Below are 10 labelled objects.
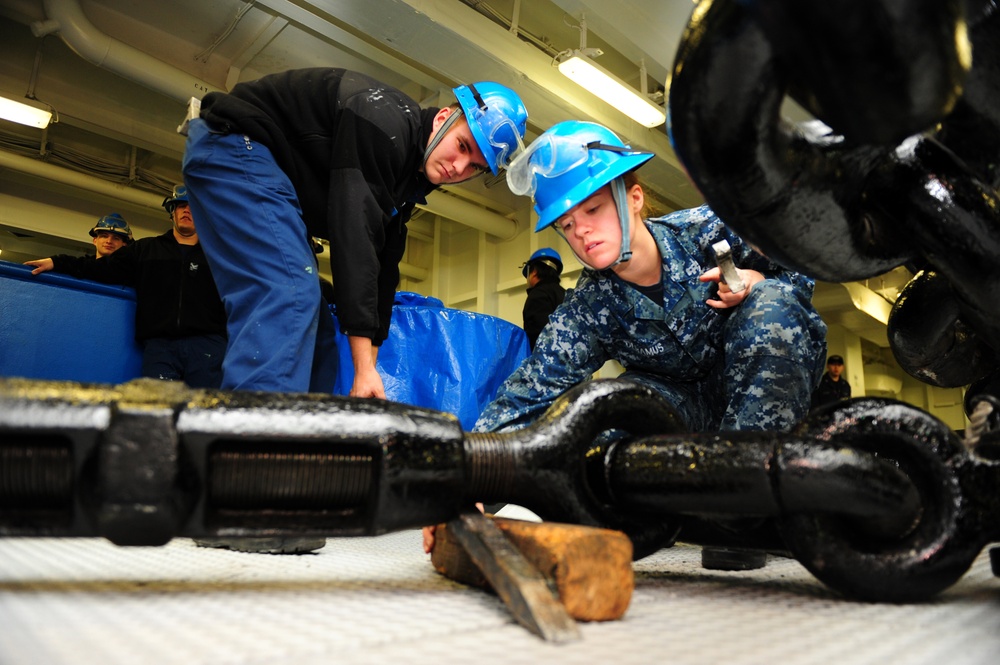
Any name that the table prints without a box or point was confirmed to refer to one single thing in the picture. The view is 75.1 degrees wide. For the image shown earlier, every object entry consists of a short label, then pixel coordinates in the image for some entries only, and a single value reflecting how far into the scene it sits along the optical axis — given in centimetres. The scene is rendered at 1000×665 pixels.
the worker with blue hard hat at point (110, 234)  456
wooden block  62
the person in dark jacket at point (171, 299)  291
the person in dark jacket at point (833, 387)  788
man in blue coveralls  164
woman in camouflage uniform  176
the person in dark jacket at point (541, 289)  479
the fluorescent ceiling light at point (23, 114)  546
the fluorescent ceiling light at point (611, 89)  468
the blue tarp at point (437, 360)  329
